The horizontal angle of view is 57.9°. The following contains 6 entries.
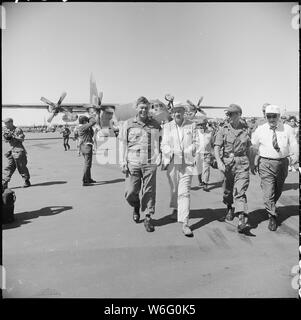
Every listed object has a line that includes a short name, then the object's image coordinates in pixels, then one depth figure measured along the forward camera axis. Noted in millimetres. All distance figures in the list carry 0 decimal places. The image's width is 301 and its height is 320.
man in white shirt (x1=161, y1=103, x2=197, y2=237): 4480
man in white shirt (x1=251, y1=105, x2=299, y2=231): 4523
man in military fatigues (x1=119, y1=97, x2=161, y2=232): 4641
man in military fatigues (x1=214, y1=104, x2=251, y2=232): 4551
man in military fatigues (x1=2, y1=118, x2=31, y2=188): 7320
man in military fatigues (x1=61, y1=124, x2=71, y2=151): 19102
